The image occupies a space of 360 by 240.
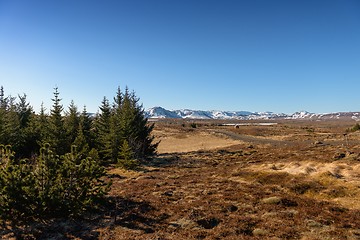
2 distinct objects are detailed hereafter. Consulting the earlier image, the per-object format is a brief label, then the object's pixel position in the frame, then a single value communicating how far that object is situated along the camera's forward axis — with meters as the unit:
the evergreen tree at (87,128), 36.88
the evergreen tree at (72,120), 34.22
